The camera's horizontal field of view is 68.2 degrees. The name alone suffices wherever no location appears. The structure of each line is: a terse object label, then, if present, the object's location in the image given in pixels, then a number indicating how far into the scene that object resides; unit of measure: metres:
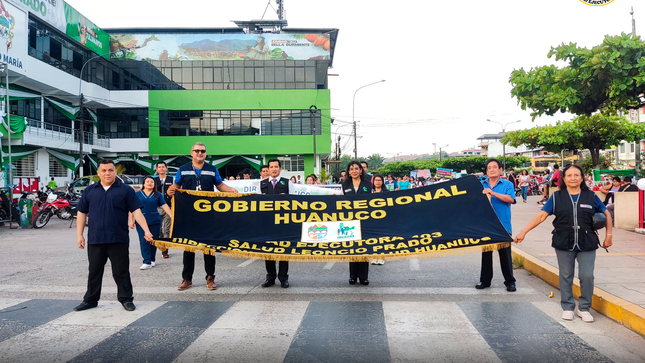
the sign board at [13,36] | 23.89
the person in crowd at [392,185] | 26.58
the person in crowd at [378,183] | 9.12
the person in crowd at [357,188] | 6.92
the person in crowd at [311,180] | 14.11
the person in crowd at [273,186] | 6.84
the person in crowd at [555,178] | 20.67
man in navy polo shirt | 5.57
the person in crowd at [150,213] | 8.47
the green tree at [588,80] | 9.51
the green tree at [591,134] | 25.17
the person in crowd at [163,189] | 9.51
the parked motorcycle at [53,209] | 16.50
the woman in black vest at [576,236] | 5.05
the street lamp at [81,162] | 29.86
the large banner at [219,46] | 43.66
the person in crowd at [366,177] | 7.38
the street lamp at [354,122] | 38.61
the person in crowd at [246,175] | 14.89
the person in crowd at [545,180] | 24.00
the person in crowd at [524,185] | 28.00
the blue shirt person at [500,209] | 6.36
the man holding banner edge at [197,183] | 6.66
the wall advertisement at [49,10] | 31.18
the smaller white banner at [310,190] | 10.98
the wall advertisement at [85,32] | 35.78
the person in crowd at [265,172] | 8.37
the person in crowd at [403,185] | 25.10
